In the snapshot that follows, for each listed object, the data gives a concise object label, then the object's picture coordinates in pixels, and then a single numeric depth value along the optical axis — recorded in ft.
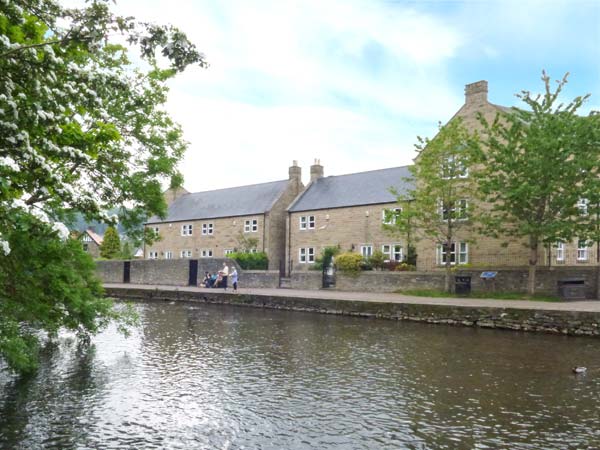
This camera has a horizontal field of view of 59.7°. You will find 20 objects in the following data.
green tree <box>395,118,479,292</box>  92.22
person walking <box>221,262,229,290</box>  124.06
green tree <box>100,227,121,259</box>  190.70
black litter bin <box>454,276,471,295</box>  93.52
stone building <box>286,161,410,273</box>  130.82
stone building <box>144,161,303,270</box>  158.40
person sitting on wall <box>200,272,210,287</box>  130.47
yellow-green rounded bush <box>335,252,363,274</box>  111.34
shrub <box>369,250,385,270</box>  116.16
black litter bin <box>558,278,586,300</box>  81.30
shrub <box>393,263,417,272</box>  110.42
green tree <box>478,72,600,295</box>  77.51
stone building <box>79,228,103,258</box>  240.94
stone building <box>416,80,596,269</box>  95.35
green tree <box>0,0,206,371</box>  20.22
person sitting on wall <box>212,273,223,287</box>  127.03
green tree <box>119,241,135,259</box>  187.21
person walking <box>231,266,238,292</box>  113.80
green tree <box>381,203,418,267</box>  93.57
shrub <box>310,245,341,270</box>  119.44
